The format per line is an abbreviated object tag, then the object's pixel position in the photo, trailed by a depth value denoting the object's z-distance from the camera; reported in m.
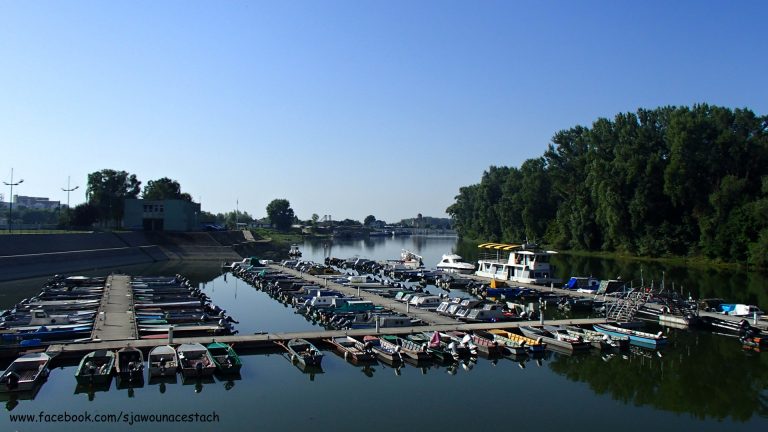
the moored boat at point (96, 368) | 25.91
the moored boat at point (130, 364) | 26.56
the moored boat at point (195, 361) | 27.22
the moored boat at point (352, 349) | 30.59
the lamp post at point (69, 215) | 121.97
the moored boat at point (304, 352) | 29.83
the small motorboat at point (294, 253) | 115.86
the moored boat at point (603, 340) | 34.07
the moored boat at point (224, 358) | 27.95
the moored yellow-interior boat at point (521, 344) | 32.62
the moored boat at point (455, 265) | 78.81
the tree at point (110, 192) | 127.75
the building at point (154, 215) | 114.75
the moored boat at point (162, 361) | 27.19
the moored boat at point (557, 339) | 33.53
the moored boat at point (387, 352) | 30.53
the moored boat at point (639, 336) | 34.88
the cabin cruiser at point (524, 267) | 62.73
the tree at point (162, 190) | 155.62
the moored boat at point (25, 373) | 24.95
